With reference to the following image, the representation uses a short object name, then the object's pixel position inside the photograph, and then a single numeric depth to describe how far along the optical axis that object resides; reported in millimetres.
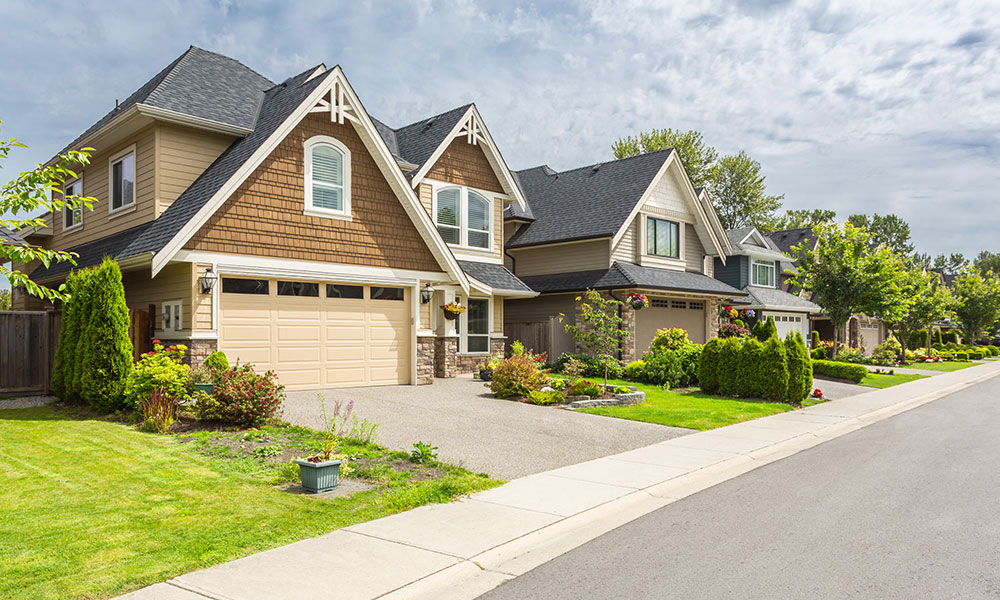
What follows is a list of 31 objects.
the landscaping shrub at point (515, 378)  16453
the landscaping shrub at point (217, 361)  12894
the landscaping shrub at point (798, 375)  18094
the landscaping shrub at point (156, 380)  11922
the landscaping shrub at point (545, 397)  16125
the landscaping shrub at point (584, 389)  16938
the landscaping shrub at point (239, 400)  11164
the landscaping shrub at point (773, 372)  18156
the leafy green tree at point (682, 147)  51469
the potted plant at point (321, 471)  7773
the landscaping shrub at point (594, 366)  21828
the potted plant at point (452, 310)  19641
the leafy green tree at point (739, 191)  57656
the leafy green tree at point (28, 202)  6504
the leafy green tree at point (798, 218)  62594
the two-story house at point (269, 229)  14727
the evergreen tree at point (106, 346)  12273
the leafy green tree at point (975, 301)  52219
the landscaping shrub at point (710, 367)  19531
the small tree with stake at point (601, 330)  18891
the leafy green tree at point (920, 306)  39031
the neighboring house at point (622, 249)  25922
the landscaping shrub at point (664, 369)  21062
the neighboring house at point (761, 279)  35250
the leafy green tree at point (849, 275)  29312
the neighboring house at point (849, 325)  45028
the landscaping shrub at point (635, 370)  22141
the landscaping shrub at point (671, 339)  23359
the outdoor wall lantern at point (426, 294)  18377
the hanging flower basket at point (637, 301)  23170
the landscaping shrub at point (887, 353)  36062
